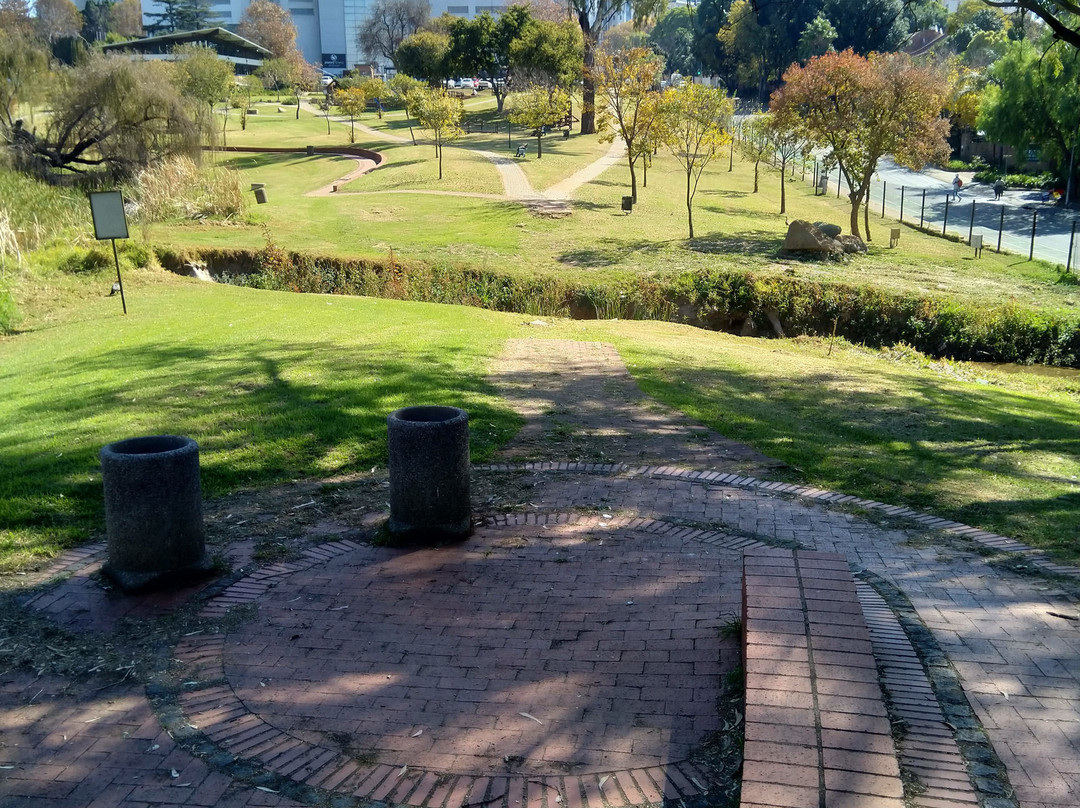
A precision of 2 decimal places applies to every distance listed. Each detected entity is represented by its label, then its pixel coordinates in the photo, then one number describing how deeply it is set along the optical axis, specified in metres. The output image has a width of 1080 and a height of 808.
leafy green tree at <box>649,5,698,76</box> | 104.08
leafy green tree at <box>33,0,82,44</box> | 94.87
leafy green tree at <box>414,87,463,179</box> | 42.81
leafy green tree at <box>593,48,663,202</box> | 33.97
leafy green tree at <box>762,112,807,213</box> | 33.16
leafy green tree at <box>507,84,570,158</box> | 44.44
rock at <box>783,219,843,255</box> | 28.41
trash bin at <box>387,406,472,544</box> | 6.14
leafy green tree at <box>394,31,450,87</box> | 66.56
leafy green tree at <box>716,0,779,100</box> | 79.56
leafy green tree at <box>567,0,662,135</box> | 51.22
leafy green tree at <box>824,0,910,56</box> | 74.06
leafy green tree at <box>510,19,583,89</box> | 55.69
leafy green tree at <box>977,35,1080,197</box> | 42.69
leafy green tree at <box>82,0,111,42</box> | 110.44
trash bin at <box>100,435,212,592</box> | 5.45
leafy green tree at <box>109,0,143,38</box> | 110.81
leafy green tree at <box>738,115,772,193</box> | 39.72
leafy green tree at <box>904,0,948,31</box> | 72.88
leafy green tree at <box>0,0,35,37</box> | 58.97
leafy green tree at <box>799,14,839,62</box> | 73.06
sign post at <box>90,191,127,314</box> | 15.20
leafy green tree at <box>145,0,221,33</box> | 110.62
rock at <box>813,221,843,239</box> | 29.41
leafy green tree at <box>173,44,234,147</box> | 52.47
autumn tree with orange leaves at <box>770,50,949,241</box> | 30.14
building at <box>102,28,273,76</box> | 75.75
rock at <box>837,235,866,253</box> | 29.44
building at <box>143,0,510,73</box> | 134.25
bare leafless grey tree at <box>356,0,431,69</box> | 98.38
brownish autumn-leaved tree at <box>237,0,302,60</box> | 94.75
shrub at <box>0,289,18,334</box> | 16.42
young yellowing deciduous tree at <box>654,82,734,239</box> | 33.03
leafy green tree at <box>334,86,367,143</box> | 61.42
